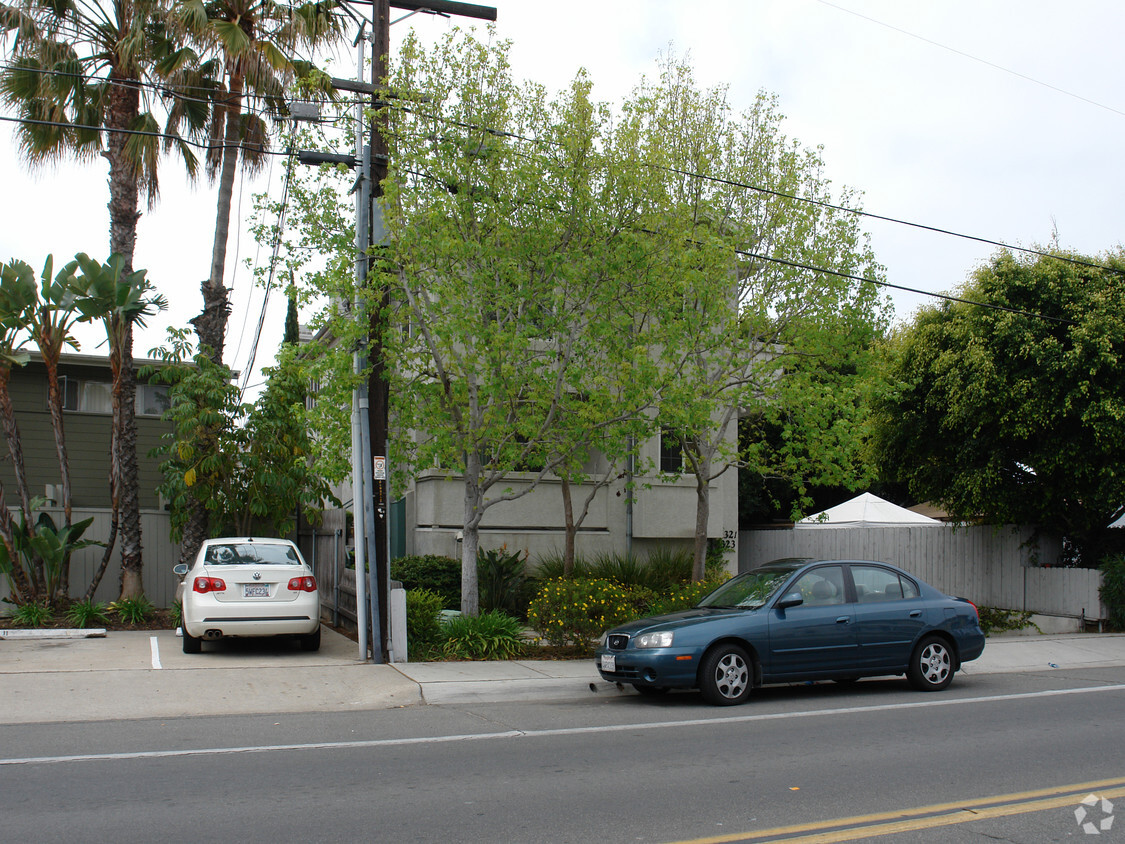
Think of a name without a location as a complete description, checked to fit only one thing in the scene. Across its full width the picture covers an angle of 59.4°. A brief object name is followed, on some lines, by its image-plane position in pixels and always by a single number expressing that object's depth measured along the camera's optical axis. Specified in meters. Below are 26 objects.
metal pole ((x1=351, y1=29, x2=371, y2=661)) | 12.48
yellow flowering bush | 13.01
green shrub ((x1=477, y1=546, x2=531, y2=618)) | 15.71
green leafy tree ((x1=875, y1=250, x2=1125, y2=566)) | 16.88
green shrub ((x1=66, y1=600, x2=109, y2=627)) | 15.41
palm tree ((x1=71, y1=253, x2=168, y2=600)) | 15.37
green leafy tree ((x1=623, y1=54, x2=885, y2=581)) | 14.68
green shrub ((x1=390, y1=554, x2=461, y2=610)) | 15.55
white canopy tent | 20.59
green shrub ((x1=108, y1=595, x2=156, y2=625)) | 16.09
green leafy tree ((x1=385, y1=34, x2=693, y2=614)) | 12.58
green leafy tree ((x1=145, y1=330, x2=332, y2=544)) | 16.83
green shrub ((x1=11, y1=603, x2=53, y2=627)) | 15.16
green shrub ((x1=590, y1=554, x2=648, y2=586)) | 16.52
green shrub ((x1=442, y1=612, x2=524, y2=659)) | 12.70
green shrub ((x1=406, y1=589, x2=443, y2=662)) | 12.77
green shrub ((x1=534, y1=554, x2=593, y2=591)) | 16.47
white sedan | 12.48
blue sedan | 9.88
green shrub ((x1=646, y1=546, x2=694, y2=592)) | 16.91
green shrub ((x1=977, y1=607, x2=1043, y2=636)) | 17.52
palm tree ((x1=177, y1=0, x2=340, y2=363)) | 17.94
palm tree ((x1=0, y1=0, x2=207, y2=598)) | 16.61
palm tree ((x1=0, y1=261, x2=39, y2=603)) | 14.84
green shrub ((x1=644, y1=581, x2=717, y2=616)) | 13.80
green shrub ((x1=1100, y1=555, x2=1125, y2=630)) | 17.61
